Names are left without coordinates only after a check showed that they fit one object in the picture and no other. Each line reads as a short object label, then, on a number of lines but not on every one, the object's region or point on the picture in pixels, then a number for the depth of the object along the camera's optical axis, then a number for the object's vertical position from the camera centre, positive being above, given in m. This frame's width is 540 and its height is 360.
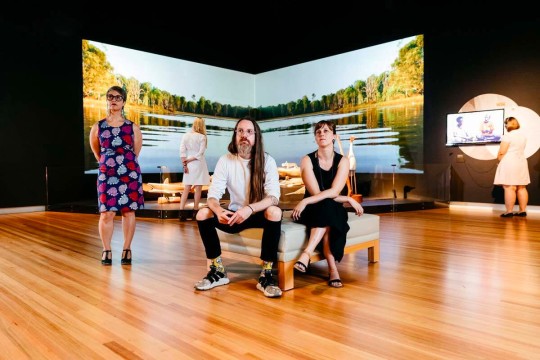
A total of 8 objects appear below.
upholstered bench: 2.71 -0.54
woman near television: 6.44 -0.09
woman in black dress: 2.82 -0.27
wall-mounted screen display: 7.37 +0.67
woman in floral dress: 3.34 +0.02
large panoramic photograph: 8.54 +1.63
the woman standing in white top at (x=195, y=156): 6.02 +0.15
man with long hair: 2.66 -0.24
